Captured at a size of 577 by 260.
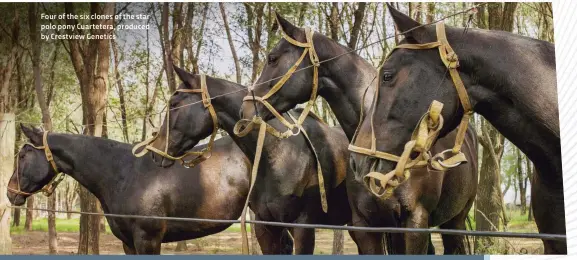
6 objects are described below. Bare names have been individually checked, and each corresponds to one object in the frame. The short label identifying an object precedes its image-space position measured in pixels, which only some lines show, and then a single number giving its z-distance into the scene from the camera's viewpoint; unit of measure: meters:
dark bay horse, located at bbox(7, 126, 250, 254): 5.79
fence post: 6.83
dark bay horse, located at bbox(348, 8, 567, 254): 2.80
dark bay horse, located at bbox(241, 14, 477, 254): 4.25
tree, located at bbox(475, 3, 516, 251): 6.82
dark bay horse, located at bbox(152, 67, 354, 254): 5.06
